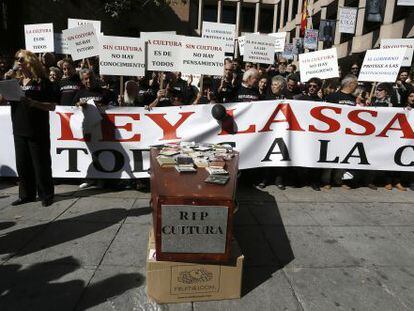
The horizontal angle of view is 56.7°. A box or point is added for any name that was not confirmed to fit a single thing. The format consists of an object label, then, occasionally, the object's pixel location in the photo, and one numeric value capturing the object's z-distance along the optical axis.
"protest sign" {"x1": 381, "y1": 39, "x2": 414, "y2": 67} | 7.58
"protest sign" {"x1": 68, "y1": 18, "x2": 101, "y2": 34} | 7.88
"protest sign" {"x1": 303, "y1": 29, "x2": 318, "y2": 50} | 19.81
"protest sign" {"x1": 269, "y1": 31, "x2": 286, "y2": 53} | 10.49
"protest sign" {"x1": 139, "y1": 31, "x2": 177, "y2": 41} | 5.49
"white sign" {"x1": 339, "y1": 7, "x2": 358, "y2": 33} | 21.62
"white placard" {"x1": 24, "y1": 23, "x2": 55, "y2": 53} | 7.97
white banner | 5.68
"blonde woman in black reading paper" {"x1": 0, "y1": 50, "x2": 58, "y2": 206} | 4.75
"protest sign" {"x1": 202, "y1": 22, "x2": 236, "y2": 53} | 8.99
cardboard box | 2.91
